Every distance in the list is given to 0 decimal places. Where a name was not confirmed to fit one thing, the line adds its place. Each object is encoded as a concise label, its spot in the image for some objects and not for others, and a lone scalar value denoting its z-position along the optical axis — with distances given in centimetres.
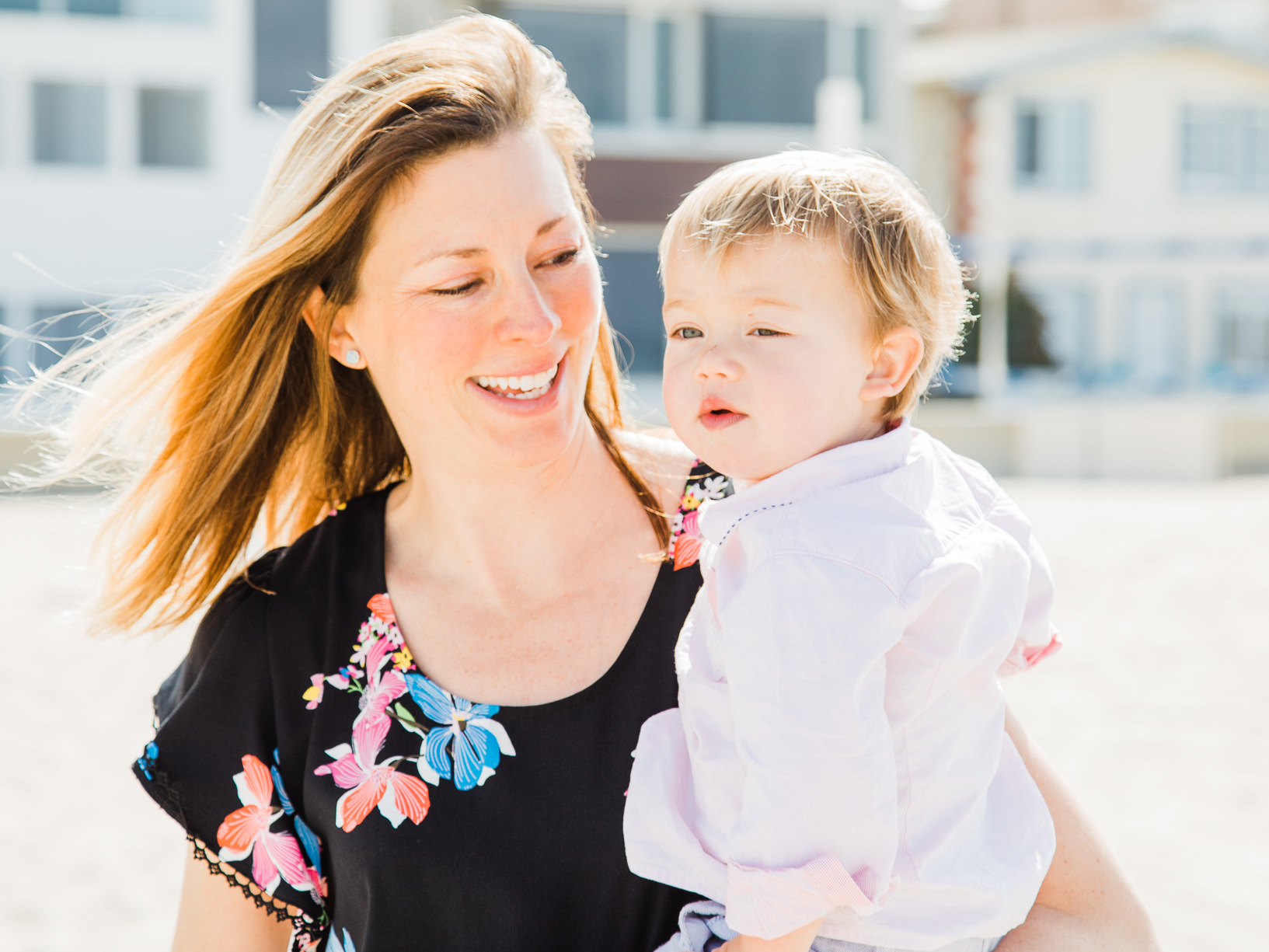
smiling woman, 179
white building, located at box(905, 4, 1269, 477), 2416
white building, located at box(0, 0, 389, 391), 1850
